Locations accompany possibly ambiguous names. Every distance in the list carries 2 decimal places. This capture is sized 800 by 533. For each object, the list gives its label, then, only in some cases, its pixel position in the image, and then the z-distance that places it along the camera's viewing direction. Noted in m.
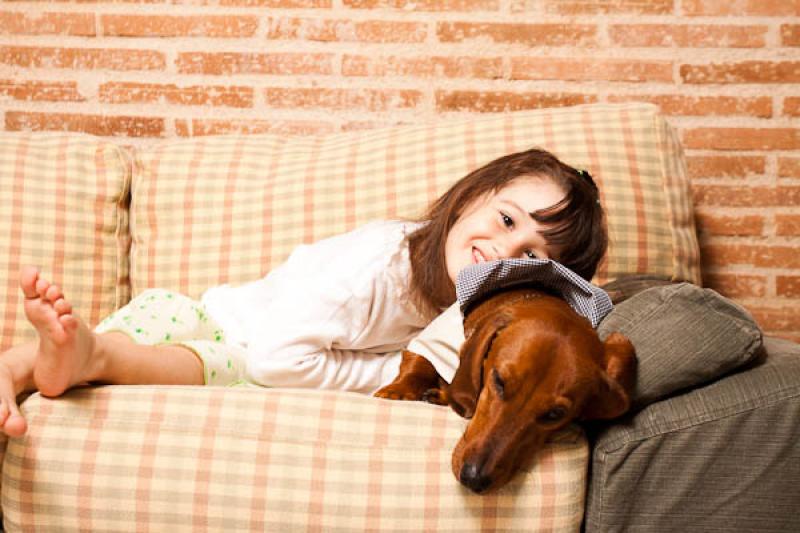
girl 1.51
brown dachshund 1.10
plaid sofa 1.12
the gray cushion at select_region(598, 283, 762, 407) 1.17
